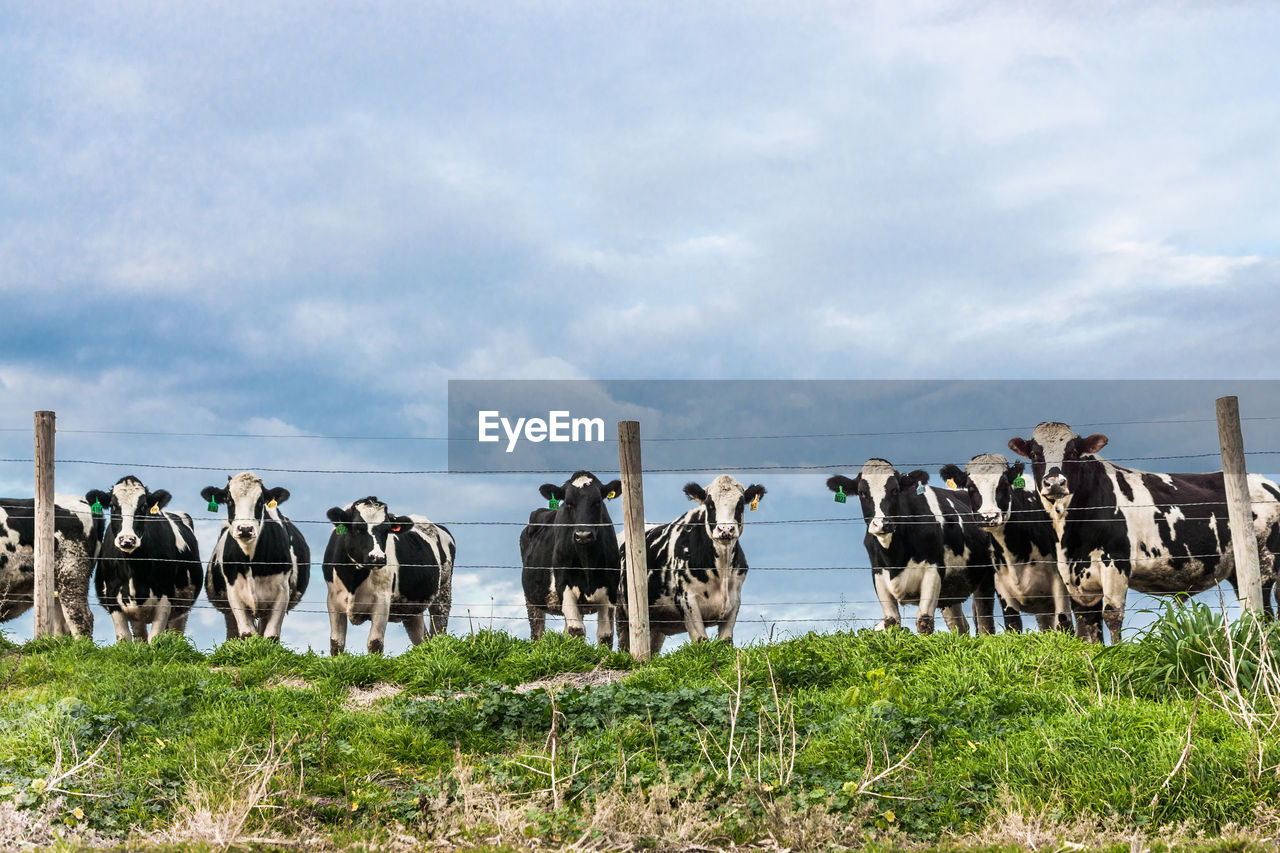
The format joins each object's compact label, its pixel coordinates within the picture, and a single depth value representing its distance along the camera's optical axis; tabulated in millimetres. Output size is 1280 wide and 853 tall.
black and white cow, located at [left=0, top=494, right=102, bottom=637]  15867
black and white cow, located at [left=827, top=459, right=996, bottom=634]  14633
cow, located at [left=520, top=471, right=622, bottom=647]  14664
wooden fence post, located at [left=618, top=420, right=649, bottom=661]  12664
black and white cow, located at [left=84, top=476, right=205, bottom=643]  15703
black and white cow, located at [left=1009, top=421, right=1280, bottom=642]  14547
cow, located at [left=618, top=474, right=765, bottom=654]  14562
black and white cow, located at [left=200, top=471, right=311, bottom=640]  15281
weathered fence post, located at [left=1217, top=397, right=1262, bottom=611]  12979
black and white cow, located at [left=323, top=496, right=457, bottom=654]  15438
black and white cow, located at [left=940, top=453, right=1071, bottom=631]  14859
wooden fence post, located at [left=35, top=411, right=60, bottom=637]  13811
